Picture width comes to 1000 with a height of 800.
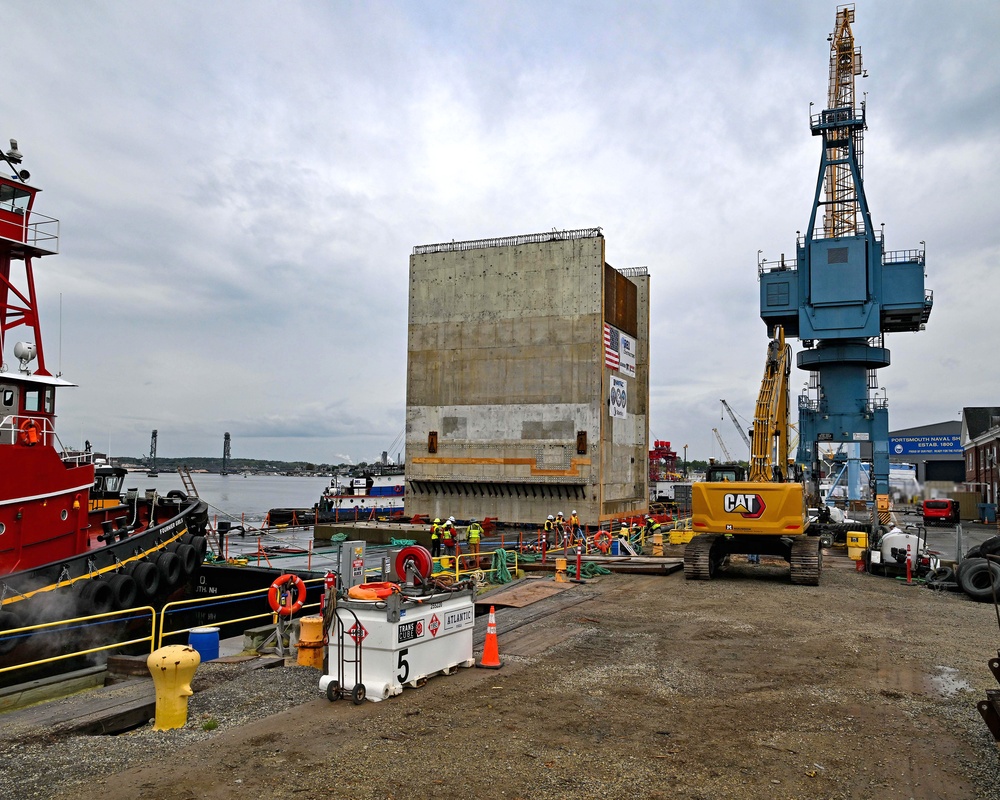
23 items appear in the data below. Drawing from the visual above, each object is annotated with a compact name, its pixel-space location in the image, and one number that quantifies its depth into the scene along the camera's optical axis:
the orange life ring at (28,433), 14.48
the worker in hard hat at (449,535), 25.95
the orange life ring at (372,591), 9.37
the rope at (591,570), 20.70
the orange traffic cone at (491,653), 10.55
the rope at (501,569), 19.42
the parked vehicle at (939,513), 45.41
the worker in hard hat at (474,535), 26.23
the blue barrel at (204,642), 11.44
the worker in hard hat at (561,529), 27.04
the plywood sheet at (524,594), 15.77
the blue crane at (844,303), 47.34
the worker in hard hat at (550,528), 26.30
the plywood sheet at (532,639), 11.68
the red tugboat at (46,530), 13.86
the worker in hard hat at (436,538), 25.34
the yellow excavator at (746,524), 18.88
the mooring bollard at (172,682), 7.88
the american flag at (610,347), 42.25
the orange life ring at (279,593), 11.25
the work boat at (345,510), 49.16
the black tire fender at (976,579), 17.30
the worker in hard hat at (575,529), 30.15
